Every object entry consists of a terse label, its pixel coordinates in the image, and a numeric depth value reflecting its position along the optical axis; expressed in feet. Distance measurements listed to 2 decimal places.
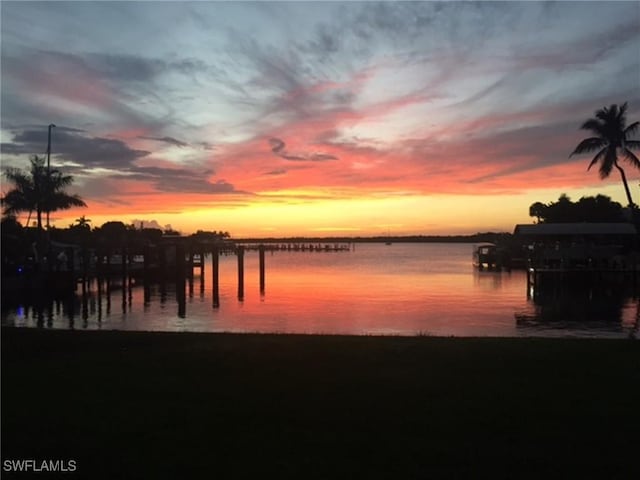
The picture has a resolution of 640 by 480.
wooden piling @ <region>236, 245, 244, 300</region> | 139.44
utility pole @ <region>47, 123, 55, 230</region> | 154.63
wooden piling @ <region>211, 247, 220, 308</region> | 122.62
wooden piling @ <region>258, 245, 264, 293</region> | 158.92
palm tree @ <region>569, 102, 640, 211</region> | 154.30
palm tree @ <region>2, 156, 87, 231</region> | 160.04
